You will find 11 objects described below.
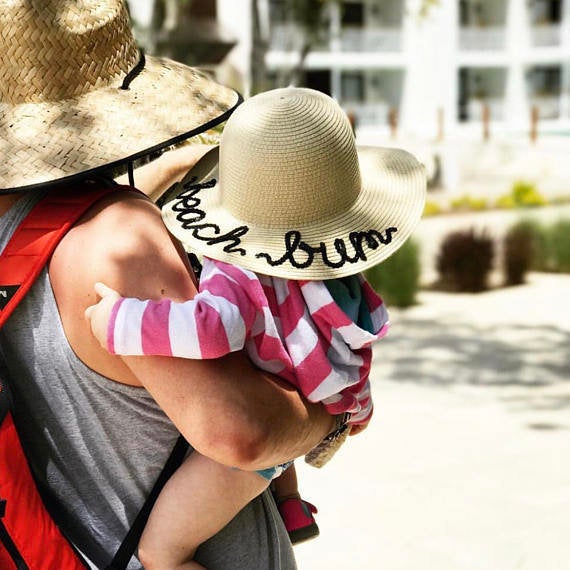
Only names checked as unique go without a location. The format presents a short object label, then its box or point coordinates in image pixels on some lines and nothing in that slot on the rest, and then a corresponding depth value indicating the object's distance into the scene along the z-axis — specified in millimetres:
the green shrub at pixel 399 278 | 10375
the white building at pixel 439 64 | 34281
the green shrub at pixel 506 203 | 17047
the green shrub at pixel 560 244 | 11695
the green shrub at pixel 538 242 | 11719
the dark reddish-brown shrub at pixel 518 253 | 11383
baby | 1484
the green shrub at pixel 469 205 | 17047
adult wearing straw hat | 1407
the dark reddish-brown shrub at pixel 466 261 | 11133
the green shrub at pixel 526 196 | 16828
